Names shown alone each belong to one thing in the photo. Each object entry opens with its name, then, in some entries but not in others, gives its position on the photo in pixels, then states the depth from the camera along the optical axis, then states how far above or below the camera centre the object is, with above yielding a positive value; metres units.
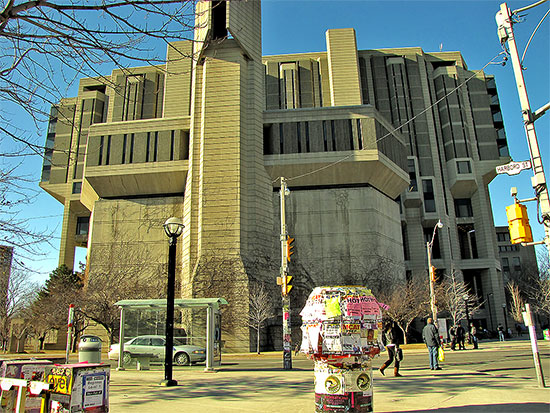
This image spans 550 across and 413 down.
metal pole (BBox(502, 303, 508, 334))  63.08 +1.20
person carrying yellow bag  15.03 -0.42
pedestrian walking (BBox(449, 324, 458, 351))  30.45 -0.60
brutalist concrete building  42.69 +15.80
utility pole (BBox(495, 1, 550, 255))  9.20 +4.72
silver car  18.64 -0.60
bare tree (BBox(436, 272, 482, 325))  45.49 +2.91
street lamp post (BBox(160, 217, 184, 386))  12.28 +1.13
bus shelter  17.77 +1.21
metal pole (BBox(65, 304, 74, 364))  18.53 +0.79
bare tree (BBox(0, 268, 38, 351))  39.29 +3.19
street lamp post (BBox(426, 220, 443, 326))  27.38 +1.89
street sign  9.79 +3.46
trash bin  13.59 -0.39
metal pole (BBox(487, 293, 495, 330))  64.12 +2.76
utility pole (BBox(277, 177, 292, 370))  17.03 +1.27
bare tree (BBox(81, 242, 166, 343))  38.41 +5.41
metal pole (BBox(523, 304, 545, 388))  10.08 -0.29
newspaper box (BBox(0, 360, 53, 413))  6.23 -0.54
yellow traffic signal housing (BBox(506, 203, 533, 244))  8.78 +1.99
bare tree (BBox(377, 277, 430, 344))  39.03 +2.58
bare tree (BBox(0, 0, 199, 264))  7.35 +5.32
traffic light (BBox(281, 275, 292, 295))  17.27 +1.81
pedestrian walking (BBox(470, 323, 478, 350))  30.86 -0.63
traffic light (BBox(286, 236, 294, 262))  17.47 +3.27
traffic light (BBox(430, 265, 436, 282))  27.31 +3.22
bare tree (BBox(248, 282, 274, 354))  37.98 +2.27
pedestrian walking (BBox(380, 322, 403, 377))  13.38 -0.50
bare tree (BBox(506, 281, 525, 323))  56.07 +2.61
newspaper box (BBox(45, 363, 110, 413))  5.85 -0.67
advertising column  6.45 -0.24
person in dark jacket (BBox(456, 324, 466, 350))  31.25 -0.47
